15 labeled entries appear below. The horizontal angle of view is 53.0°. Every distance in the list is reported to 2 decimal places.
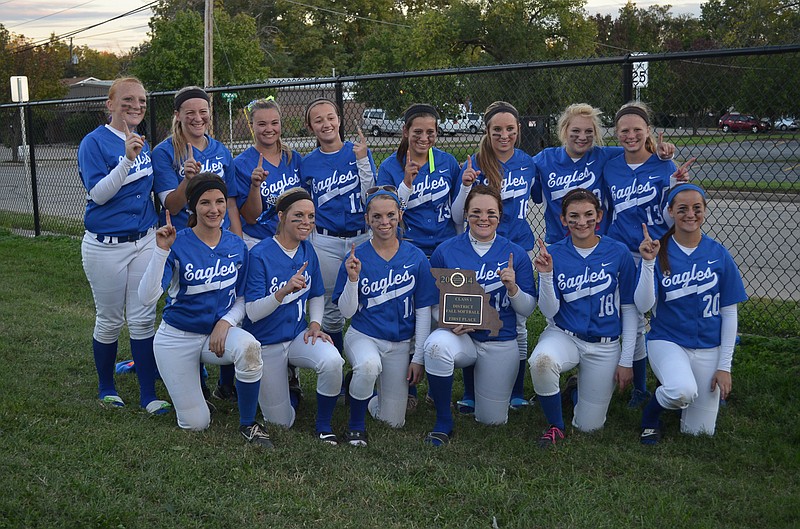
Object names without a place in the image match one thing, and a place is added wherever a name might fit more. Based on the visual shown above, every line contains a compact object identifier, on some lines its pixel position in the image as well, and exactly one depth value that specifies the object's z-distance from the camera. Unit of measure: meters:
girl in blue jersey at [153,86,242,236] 5.17
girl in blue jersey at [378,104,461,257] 5.07
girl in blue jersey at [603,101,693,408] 4.91
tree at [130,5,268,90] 32.53
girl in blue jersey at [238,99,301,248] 5.30
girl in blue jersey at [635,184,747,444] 4.52
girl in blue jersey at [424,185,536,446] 4.68
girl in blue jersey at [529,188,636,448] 4.63
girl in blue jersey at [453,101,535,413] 5.04
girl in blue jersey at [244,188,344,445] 4.65
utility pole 26.72
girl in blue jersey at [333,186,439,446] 4.76
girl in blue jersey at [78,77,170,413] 5.05
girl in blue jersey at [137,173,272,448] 4.59
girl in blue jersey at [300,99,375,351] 5.32
